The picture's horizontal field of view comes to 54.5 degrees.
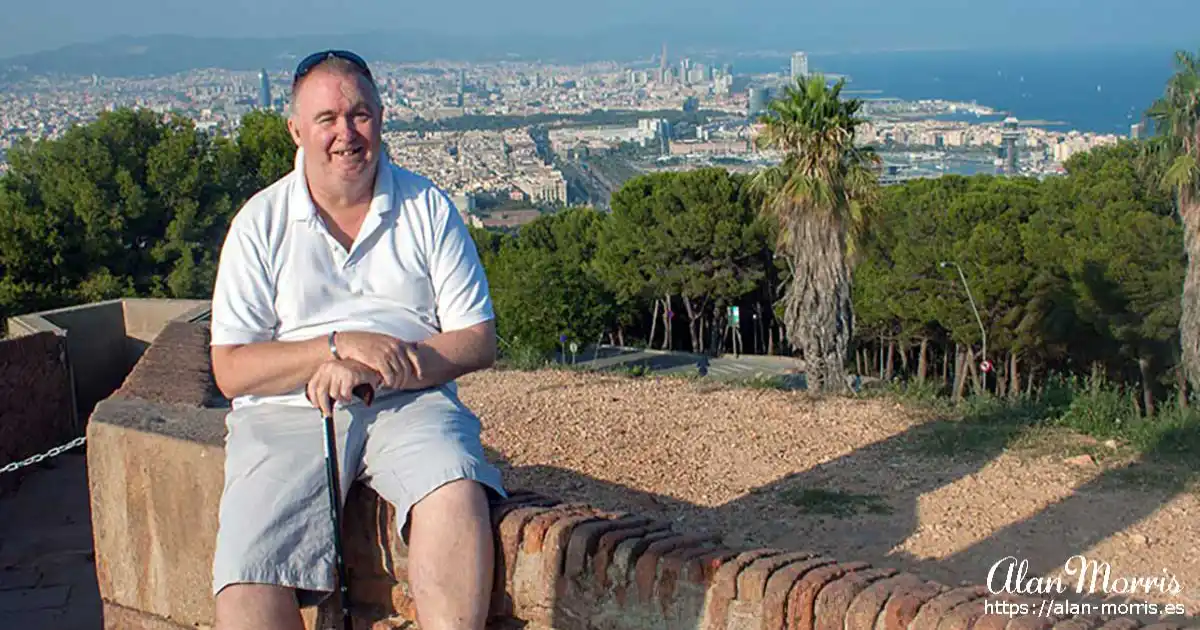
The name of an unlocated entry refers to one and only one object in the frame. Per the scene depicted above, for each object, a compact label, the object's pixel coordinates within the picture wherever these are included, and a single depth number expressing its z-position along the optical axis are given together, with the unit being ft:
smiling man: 9.62
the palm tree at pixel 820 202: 46.98
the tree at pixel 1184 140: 51.26
